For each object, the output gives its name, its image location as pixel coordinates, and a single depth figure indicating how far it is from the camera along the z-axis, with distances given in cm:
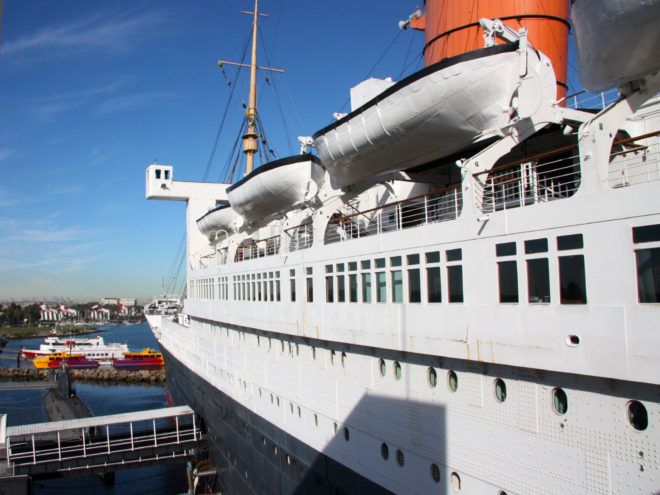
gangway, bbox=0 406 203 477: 2070
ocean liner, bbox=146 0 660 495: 596
